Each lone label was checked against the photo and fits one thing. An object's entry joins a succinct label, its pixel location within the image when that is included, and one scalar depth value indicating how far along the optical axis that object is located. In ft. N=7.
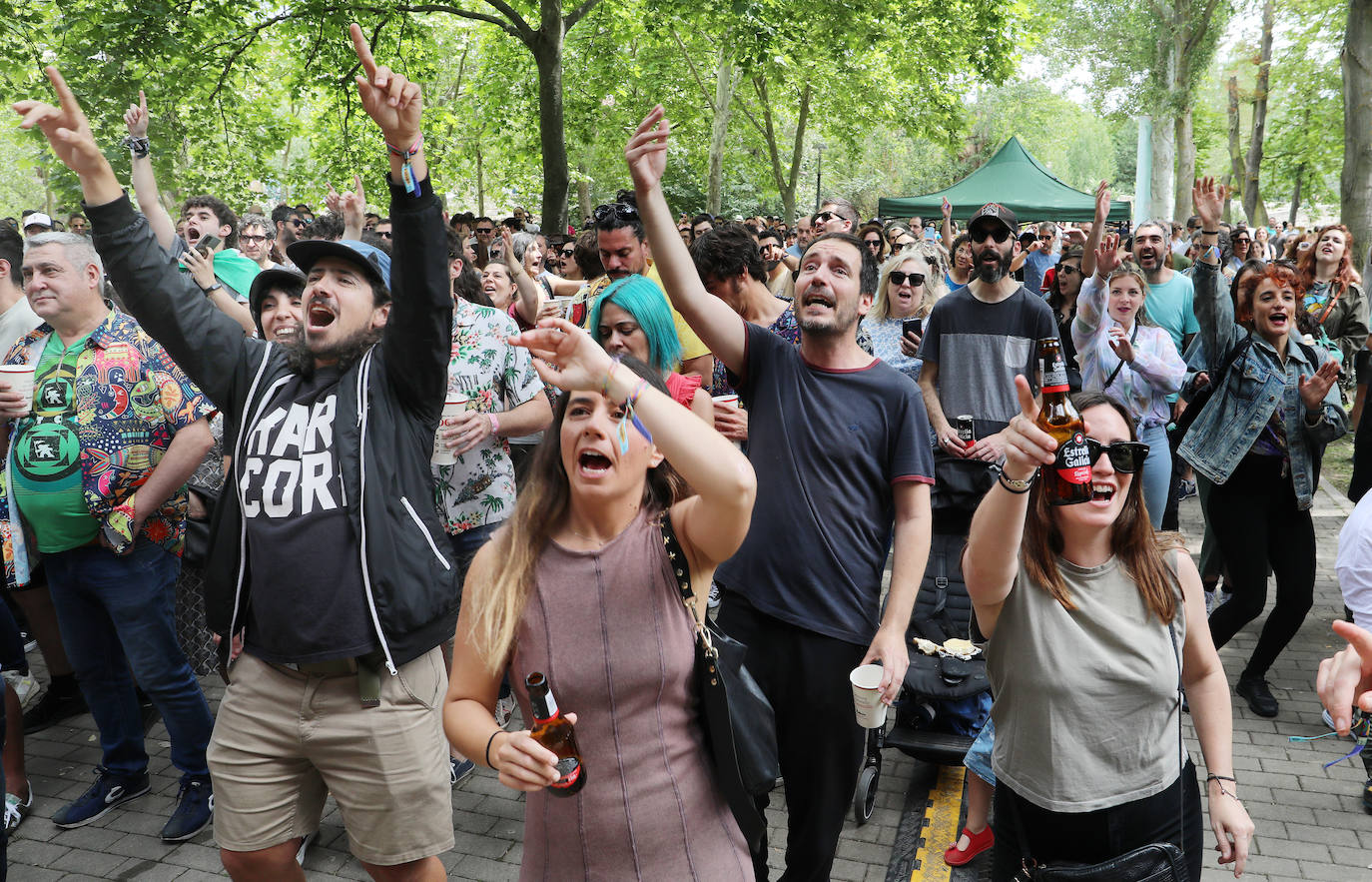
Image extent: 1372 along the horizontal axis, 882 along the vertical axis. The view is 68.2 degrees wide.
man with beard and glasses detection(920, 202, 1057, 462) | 16.30
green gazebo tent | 69.97
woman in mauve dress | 6.94
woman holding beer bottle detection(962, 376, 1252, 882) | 8.47
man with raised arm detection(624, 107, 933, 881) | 10.15
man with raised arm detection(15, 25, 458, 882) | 9.39
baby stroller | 14.35
